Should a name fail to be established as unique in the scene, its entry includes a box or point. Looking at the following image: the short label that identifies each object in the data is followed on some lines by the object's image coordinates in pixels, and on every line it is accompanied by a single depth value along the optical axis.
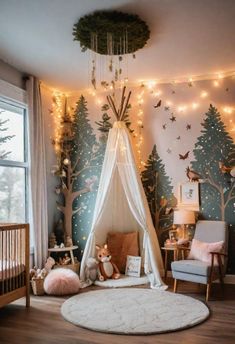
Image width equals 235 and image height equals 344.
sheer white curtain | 4.82
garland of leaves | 3.30
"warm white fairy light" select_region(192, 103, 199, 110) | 5.07
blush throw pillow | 4.18
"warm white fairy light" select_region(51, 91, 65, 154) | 5.61
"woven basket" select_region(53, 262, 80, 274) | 4.92
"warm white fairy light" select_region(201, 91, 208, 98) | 5.03
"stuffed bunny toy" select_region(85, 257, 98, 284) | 4.72
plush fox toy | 4.81
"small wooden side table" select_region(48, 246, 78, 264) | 4.98
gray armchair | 3.94
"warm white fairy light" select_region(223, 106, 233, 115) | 4.87
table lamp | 4.60
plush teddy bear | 4.73
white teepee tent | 4.69
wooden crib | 3.51
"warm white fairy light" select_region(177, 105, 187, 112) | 5.14
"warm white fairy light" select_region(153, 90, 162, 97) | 5.31
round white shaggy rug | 3.10
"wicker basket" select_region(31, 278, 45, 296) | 4.23
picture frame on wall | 4.95
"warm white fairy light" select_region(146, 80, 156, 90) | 5.31
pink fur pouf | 4.16
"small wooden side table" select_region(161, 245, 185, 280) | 4.69
